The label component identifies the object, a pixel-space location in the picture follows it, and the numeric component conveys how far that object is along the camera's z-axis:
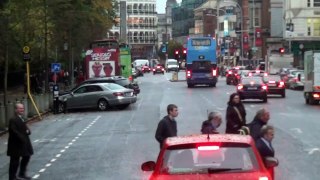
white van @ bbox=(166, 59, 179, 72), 134.55
